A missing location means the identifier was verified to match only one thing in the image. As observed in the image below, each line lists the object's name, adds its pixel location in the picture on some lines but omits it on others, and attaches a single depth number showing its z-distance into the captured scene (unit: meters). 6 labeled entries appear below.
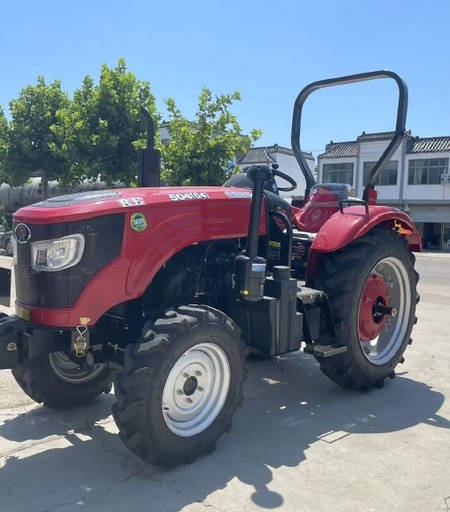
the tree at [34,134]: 17.97
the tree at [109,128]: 14.76
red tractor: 3.11
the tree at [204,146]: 10.70
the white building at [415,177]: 34.19
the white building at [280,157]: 38.94
